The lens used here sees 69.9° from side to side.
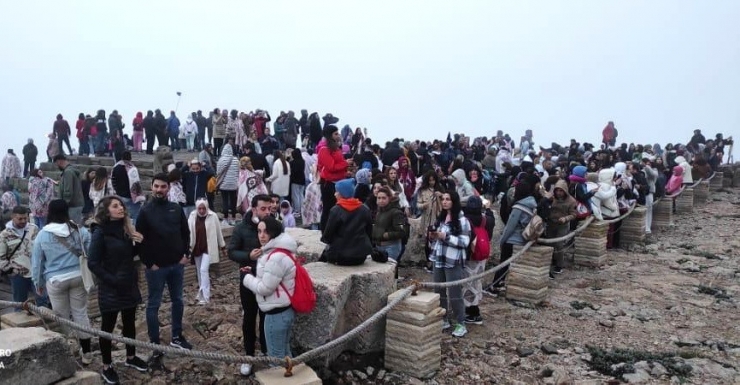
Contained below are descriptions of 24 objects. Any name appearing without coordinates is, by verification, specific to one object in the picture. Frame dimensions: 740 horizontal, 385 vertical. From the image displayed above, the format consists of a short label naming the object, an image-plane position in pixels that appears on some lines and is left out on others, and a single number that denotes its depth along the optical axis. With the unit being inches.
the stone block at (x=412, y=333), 193.8
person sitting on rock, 209.8
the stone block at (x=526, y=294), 283.4
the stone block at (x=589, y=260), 367.6
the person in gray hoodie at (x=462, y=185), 378.6
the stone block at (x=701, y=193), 711.1
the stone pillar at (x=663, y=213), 540.7
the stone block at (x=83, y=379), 145.6
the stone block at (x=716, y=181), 813.2
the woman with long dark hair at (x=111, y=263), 179.2
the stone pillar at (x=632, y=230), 442.3
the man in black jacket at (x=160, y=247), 194.2
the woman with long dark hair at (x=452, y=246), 227.6
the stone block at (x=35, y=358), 135.6
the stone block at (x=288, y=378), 153.8
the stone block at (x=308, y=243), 253.3
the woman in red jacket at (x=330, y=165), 311.7
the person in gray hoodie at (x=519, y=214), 292.5
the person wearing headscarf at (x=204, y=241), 269.1
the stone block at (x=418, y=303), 195.2
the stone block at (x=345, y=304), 190.1
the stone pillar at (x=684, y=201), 632.4
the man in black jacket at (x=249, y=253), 193.6
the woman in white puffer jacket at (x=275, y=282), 163.8
